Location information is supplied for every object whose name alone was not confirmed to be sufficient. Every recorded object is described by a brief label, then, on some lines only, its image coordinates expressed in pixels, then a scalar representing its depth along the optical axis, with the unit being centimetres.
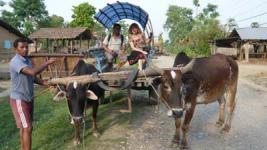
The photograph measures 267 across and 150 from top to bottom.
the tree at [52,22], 3321
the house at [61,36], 1886
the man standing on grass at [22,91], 303
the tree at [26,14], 3193
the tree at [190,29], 2477
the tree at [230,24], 3055
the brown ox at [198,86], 326
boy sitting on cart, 547
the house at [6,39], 1991
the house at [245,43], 1882
